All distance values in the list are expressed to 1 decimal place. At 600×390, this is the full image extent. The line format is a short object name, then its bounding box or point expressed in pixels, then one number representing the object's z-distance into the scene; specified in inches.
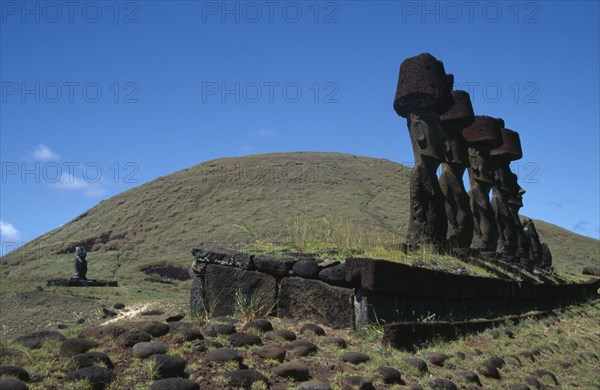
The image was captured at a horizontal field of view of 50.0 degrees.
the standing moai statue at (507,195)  731.0
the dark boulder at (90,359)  167.3
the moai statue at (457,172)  526.3
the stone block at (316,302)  263.6
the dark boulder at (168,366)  169.6
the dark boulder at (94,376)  155.7
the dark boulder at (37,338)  184.6
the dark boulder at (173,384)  156.7
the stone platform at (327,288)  261.6
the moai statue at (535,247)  847.1
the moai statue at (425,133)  434.0
